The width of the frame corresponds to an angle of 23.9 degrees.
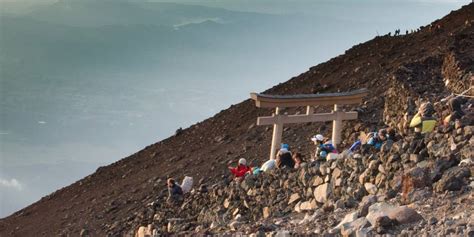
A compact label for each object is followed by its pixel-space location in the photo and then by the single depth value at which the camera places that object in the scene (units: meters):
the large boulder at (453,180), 12.33
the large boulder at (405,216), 11.43
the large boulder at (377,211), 11.58
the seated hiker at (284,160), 16.42
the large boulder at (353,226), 11.52
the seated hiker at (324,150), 16.42
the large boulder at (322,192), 14.34
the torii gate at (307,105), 21.47
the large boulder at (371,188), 13.53
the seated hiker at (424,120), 15.27
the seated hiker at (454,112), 14.45
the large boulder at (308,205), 14.37
